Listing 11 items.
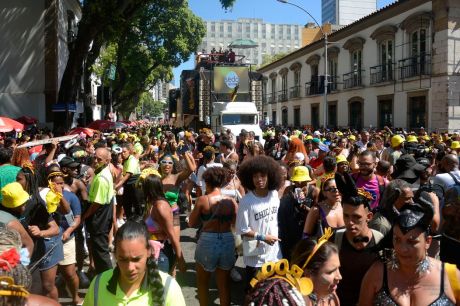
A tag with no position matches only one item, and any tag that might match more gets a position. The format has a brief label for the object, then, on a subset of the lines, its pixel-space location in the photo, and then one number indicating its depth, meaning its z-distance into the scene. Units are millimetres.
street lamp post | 19781
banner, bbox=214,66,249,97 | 23016
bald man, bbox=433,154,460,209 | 5973
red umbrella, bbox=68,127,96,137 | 14820
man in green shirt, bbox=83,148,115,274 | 5891
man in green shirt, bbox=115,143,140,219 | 7871
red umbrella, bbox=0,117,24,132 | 11883
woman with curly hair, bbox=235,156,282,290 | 4645
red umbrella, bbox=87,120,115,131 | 20172
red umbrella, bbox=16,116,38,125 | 18597
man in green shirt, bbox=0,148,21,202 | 5188
